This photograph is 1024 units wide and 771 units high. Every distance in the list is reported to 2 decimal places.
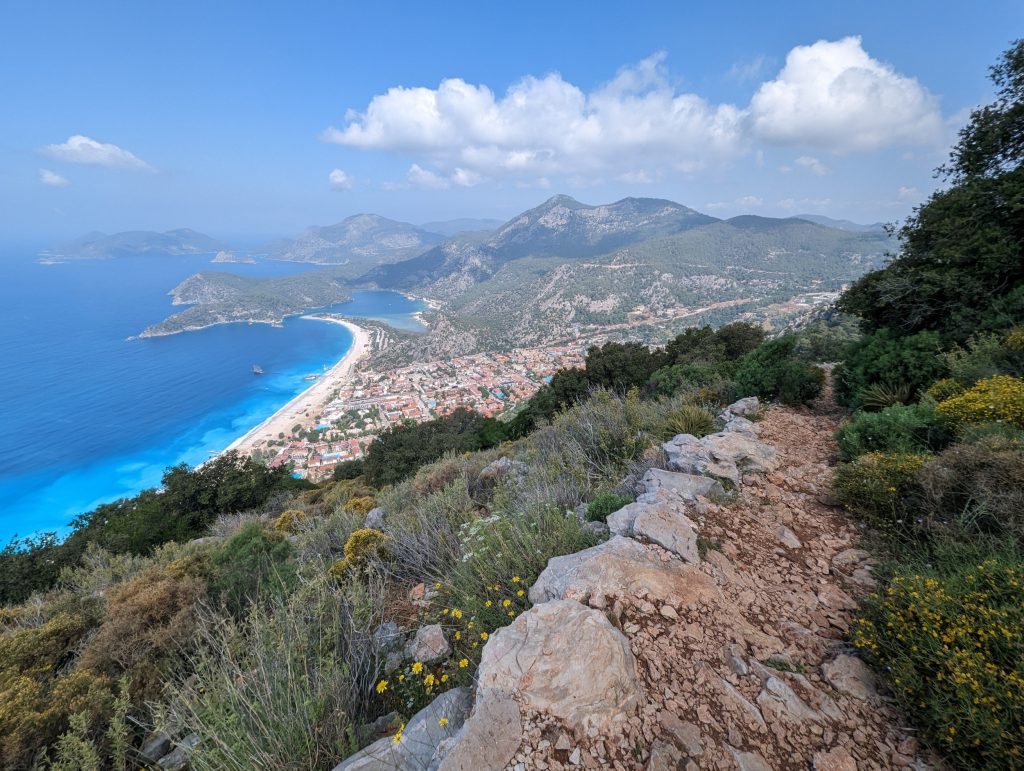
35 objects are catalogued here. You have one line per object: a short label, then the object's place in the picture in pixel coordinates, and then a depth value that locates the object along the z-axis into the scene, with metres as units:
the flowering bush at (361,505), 7.98
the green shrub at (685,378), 9.51
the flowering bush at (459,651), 2.51
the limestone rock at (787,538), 3.42
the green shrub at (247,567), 4.35
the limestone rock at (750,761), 1.83
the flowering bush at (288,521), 8.23
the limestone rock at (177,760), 2.48
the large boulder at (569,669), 1.99
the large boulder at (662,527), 3.16
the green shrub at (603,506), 3.91
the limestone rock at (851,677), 2.18
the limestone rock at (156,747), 2.64
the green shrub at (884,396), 6.01
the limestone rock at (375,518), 6.68
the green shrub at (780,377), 7.18
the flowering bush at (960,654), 1.71
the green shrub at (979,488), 2.79
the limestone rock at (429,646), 2.79
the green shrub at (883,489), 3.43
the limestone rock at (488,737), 1.77
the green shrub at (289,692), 2.11
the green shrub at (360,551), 4.42
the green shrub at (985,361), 5.08
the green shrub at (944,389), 5.04
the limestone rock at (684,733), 1.88
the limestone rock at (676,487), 3.86
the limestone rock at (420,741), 1.93
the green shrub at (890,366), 5.95
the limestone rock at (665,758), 1.79
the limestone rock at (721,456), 4.39
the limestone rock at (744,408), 6.62
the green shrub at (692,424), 6.04
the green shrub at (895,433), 4.30
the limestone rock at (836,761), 1.84
